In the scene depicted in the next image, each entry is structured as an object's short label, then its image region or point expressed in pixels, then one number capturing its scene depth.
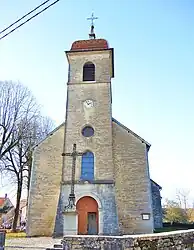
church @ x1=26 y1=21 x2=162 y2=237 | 17.17
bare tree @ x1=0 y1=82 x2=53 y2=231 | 20.97
